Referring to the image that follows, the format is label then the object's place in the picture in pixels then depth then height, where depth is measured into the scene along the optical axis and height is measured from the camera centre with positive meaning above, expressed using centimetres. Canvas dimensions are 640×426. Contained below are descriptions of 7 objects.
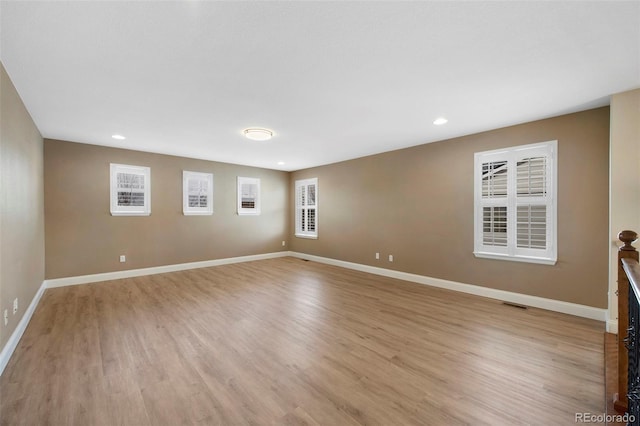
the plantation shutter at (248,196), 669 +39
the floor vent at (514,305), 346 -129
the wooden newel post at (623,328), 158 -76
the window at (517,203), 340 +11
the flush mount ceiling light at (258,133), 379 +116
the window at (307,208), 694 +8
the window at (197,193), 579 +41
